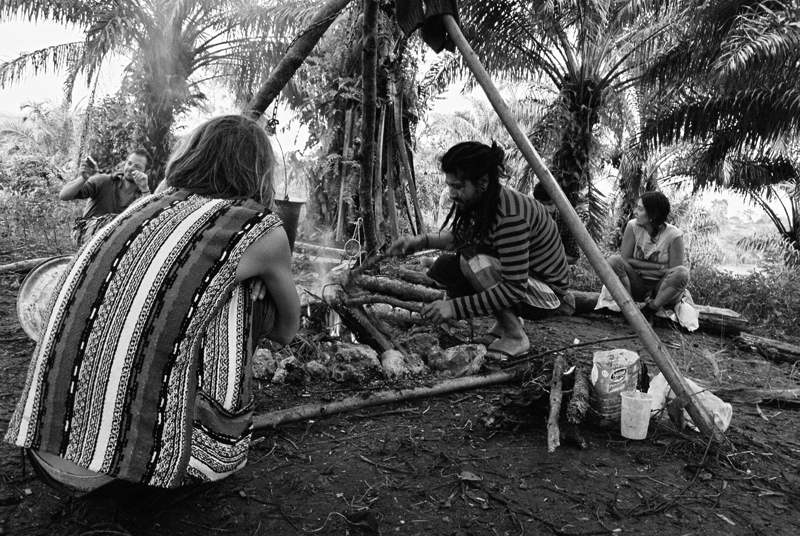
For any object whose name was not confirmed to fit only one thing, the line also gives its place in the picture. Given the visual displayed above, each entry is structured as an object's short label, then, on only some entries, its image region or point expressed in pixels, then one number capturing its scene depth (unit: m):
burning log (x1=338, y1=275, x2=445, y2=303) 3.83
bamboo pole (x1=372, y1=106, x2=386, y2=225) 7.09
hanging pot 2.96
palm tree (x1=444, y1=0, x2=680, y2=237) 7.26
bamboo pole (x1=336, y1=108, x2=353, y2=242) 8.50
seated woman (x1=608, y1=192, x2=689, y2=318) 4.45
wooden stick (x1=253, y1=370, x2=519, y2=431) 2.33
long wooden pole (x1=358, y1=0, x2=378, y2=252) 3.13
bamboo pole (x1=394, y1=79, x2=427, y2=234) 8.31
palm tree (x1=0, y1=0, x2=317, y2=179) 8.41
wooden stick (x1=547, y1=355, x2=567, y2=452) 2.21
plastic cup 2.31
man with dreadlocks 2.85
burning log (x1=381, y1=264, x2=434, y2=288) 4.49
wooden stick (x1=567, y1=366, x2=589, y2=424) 2.27
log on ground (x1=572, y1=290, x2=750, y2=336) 4.79
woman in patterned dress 1.33
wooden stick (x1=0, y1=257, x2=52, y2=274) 4.60
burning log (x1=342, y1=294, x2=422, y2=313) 3.12
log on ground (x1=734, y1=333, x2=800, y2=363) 4.04
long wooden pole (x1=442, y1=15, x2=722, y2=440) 2.30
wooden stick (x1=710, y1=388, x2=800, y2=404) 2.77
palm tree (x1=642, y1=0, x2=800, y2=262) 5.91
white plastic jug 2.39
